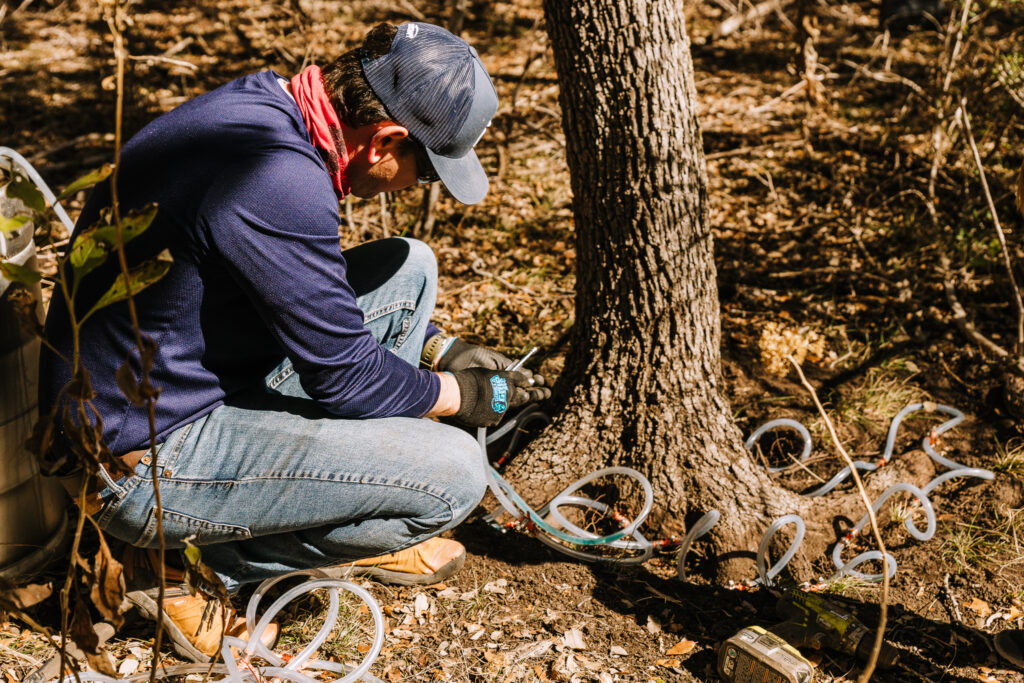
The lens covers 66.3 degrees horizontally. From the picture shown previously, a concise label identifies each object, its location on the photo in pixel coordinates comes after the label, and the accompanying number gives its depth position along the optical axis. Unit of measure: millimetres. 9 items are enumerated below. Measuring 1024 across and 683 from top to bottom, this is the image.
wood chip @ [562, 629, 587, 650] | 2230
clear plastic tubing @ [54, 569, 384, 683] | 2027
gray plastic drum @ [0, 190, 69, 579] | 2027
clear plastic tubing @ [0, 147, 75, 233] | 2102
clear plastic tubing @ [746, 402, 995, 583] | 2424
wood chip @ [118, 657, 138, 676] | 2121
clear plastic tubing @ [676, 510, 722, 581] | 2426
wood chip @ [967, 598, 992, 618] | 2328
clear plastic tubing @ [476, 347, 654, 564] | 2463
